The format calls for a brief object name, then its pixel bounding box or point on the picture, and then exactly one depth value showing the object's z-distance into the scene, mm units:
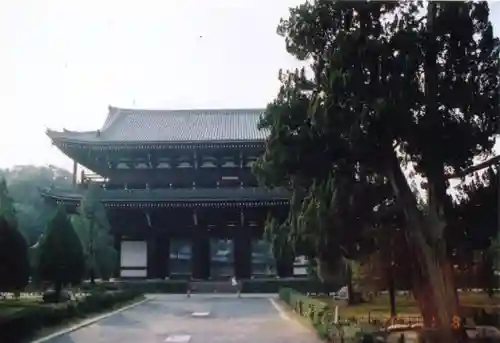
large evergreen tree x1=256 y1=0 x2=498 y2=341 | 7324
